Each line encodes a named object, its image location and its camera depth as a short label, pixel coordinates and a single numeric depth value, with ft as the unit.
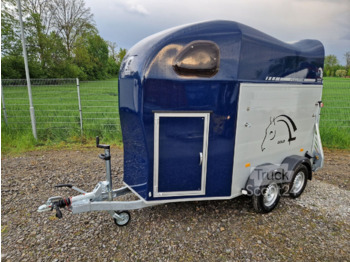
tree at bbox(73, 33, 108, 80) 102.22
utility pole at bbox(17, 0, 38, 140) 22.99
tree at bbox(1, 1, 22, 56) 66.69
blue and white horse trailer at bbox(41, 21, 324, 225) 10.37
